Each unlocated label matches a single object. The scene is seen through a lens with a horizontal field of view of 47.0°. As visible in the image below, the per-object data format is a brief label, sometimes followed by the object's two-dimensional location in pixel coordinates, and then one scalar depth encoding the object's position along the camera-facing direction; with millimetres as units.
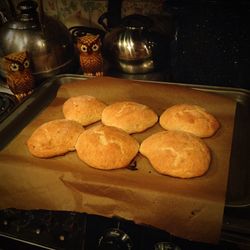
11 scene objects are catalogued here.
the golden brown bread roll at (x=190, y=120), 988
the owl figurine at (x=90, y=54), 1260
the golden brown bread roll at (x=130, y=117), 1041
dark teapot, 1278
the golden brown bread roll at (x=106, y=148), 890
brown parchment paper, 745
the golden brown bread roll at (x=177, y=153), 844
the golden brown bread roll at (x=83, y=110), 1091
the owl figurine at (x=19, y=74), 1168
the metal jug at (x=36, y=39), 1255
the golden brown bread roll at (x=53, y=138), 945
